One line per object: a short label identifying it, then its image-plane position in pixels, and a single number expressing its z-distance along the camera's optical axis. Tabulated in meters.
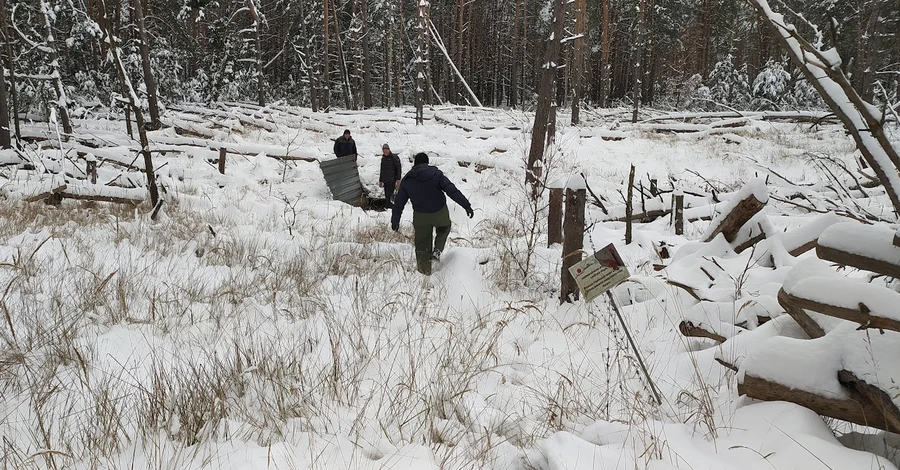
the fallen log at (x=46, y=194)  7.17
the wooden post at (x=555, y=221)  6.16
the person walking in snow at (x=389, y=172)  10.49
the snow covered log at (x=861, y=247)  1.74
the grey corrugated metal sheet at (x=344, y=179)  10.73
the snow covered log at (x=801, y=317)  2.15
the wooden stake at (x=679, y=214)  6.27
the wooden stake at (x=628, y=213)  6.17
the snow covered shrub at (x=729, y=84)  28.41
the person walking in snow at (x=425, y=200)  5.56
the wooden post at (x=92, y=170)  8.94
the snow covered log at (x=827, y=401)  1.80
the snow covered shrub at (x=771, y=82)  24.62
